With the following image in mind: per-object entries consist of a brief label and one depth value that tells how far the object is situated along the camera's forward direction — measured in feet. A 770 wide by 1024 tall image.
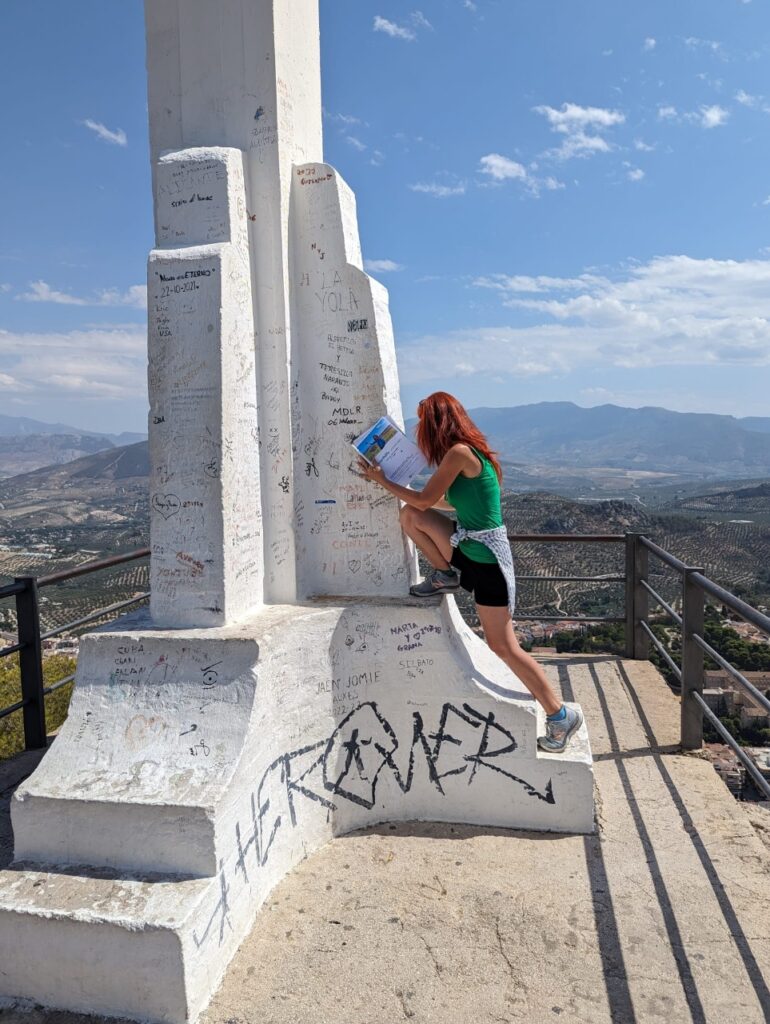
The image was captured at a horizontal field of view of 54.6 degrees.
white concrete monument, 9.77
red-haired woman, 12.21
